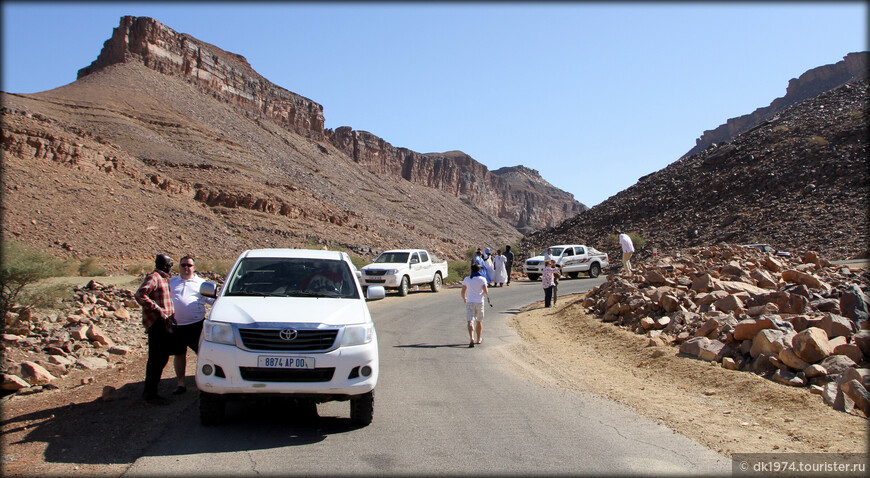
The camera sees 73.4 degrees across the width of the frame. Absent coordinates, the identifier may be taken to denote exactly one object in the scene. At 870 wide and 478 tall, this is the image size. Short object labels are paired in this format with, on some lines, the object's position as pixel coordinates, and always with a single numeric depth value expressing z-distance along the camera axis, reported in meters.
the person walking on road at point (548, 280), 17.83
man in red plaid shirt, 6.78
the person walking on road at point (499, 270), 26.11
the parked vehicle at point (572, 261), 31.00
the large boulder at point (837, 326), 8.28
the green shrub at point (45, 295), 12.23
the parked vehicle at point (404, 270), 22.53
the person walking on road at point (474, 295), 11.73
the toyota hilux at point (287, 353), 5.53
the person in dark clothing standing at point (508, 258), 28.28
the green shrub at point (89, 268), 28.33
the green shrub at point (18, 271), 12.04
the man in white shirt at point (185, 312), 7.02
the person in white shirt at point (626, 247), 18.78
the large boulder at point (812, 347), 7.71
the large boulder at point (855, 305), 9.28
